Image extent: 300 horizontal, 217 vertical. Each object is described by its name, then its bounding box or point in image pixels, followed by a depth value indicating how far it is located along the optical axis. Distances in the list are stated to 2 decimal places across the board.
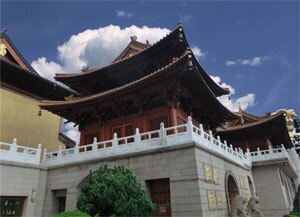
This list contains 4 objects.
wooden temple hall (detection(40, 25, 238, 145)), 13.63
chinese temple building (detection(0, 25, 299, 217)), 10.76
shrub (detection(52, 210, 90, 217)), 7.86
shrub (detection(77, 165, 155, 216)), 8.84
